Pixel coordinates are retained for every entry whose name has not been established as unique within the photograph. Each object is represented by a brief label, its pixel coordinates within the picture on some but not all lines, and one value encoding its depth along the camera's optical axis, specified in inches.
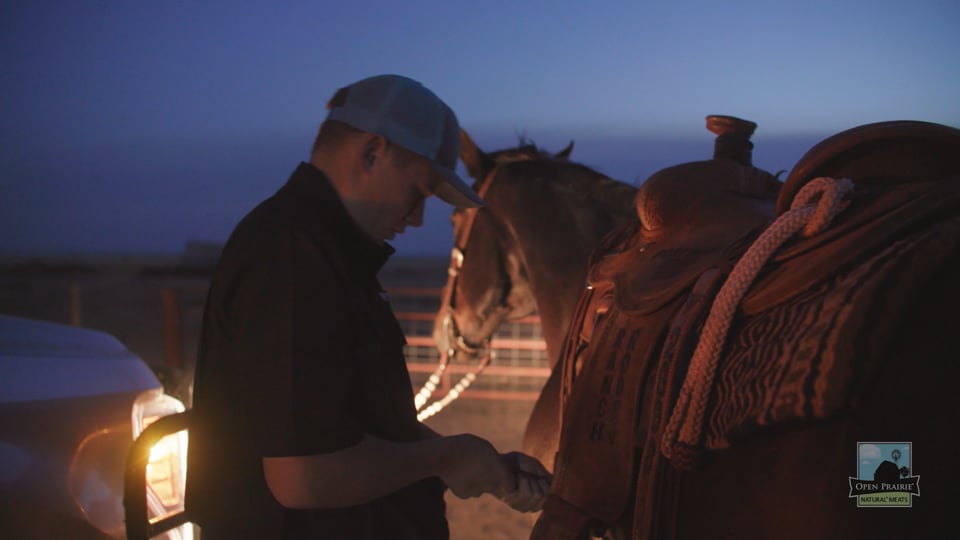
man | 37.4
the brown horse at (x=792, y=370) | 36.6
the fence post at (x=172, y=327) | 226.8
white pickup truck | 58.3
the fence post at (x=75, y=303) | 242.4
